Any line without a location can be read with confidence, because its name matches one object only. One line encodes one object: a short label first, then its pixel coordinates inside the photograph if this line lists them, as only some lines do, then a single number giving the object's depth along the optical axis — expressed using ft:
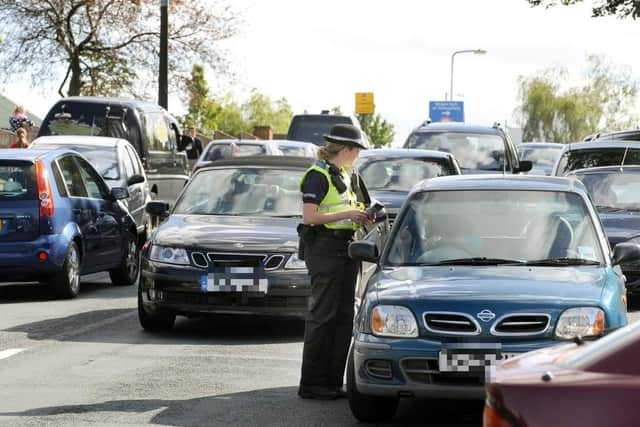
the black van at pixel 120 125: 86.58
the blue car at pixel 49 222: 51.34
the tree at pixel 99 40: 156.56
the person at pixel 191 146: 97.55
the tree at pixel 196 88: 160.45
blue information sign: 332.19
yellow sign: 345.31
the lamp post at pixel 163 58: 125.49
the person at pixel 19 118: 94.94
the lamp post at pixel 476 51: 287.69
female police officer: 32.09
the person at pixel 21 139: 81.56
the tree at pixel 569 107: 378.12
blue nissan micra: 27.40
